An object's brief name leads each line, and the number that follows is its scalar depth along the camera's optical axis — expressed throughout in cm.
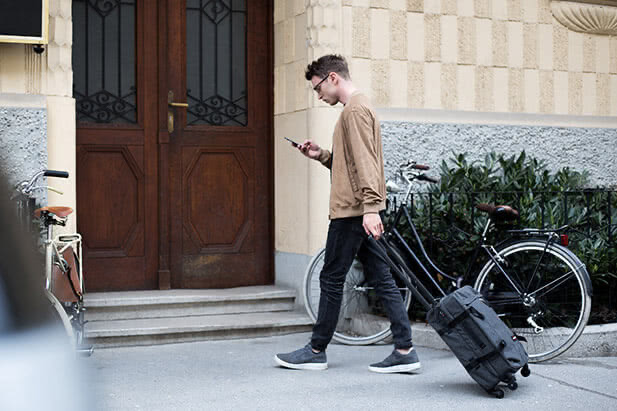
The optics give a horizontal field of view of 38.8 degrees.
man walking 544
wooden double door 733
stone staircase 663
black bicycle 580
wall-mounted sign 647
